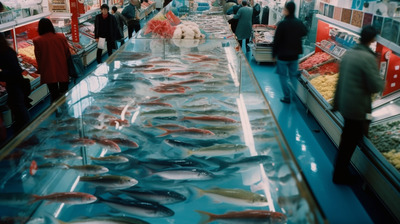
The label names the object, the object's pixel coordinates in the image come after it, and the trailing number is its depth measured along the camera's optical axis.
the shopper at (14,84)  4.79
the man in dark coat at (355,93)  3.80
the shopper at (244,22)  10.89
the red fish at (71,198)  2.22
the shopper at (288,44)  6.73
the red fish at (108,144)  2.81
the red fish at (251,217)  1.92
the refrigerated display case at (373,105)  3.77
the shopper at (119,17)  11.21
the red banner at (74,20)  8.82
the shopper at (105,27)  8.91
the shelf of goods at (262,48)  10.11
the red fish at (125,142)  2.88
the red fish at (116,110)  3.38
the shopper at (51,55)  5.66
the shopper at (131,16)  12.17
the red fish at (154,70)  4.47
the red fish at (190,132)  2.99
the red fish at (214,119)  3.22
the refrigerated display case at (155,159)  2.12
